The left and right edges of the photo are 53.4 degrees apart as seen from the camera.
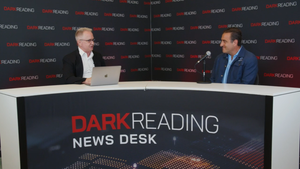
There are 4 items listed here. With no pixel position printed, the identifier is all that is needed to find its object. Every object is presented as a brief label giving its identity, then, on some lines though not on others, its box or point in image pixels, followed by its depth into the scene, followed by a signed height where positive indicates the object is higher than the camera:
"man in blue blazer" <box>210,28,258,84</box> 3.54 -0.05
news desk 2.32 -0.56
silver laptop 2.72 -0.14
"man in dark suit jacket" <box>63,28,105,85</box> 3.75 +0.02
